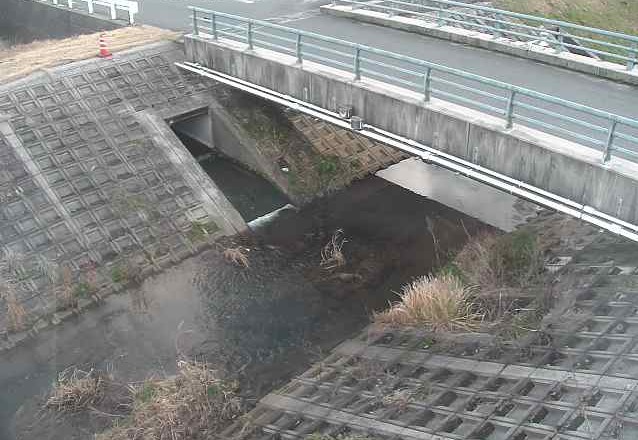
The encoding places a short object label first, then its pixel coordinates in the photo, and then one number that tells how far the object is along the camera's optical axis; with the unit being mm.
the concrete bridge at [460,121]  9367
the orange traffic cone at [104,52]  16906
